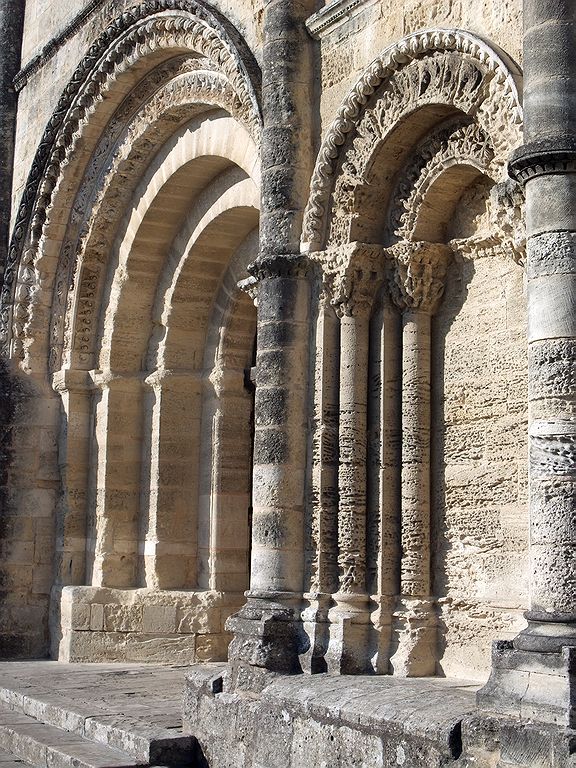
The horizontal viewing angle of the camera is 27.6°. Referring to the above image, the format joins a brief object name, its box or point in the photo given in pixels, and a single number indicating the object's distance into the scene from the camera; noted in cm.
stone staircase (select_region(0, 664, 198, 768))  661
